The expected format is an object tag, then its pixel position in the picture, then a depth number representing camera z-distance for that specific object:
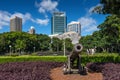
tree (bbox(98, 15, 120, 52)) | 13.94
